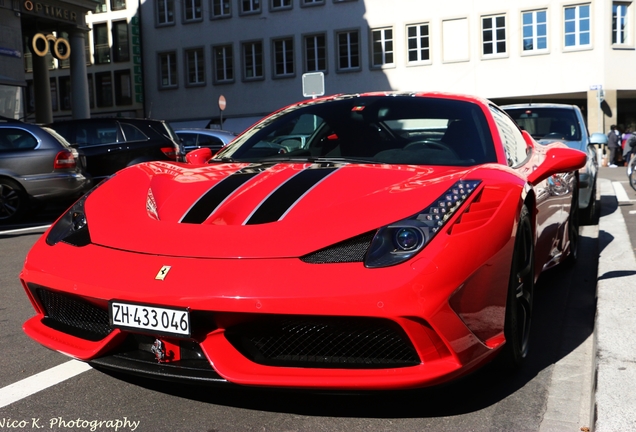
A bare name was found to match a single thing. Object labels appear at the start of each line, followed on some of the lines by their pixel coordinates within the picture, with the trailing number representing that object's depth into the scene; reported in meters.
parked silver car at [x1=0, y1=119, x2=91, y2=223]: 11.81
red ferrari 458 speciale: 2.90
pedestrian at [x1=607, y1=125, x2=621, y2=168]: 31.84
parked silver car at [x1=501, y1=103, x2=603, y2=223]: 9.89
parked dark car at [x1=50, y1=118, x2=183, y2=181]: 13.62
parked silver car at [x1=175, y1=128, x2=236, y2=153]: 18.12
